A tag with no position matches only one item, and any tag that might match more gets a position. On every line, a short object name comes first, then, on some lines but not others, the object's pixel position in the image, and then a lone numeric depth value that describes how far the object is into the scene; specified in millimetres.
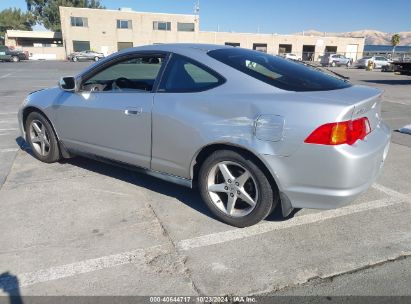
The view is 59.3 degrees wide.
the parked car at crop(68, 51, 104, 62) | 47438
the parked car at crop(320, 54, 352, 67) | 42531
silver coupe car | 2729
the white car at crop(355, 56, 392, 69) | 36531
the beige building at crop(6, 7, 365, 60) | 53531
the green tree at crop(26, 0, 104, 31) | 79375
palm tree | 57656
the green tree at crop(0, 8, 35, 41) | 84006
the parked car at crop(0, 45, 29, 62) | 40231
